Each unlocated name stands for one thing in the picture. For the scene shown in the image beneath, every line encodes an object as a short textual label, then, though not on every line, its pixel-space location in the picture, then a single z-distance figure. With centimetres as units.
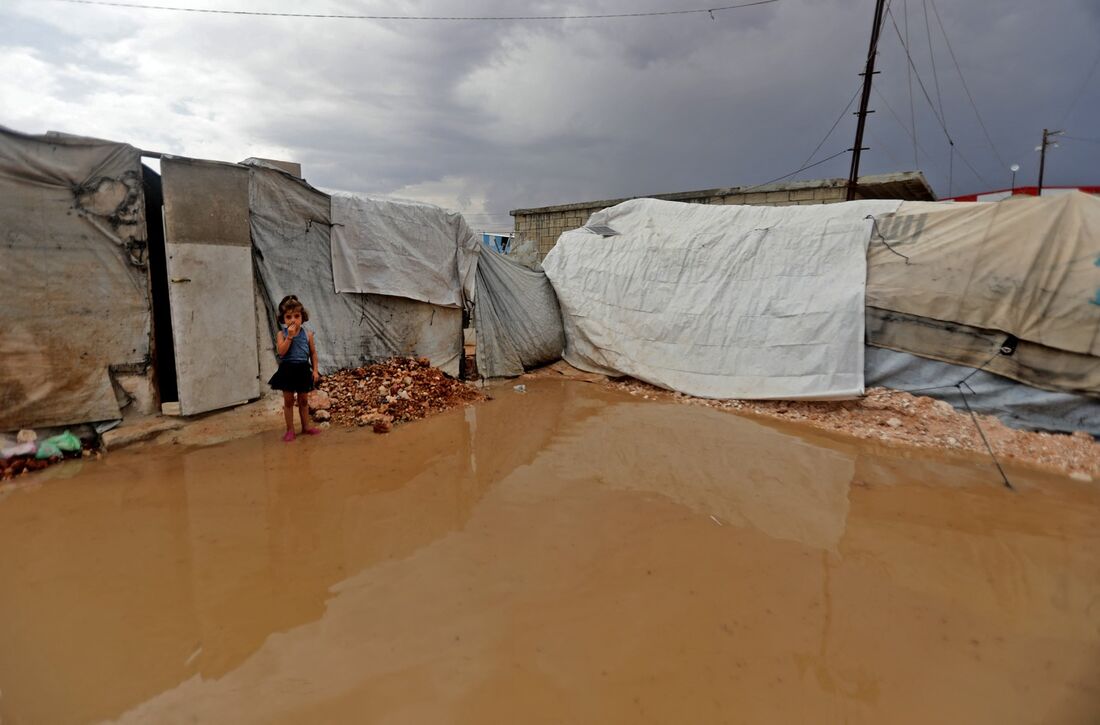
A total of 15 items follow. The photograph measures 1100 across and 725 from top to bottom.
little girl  405
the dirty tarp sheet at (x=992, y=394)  446
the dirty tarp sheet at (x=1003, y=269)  448
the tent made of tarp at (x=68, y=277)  350
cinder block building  848
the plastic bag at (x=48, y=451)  357
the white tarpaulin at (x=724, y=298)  541
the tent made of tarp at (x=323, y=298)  481
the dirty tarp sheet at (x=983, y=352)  446
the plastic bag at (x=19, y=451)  343
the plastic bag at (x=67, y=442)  366
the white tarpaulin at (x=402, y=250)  543
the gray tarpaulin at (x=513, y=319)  654
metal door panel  414
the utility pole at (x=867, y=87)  868
